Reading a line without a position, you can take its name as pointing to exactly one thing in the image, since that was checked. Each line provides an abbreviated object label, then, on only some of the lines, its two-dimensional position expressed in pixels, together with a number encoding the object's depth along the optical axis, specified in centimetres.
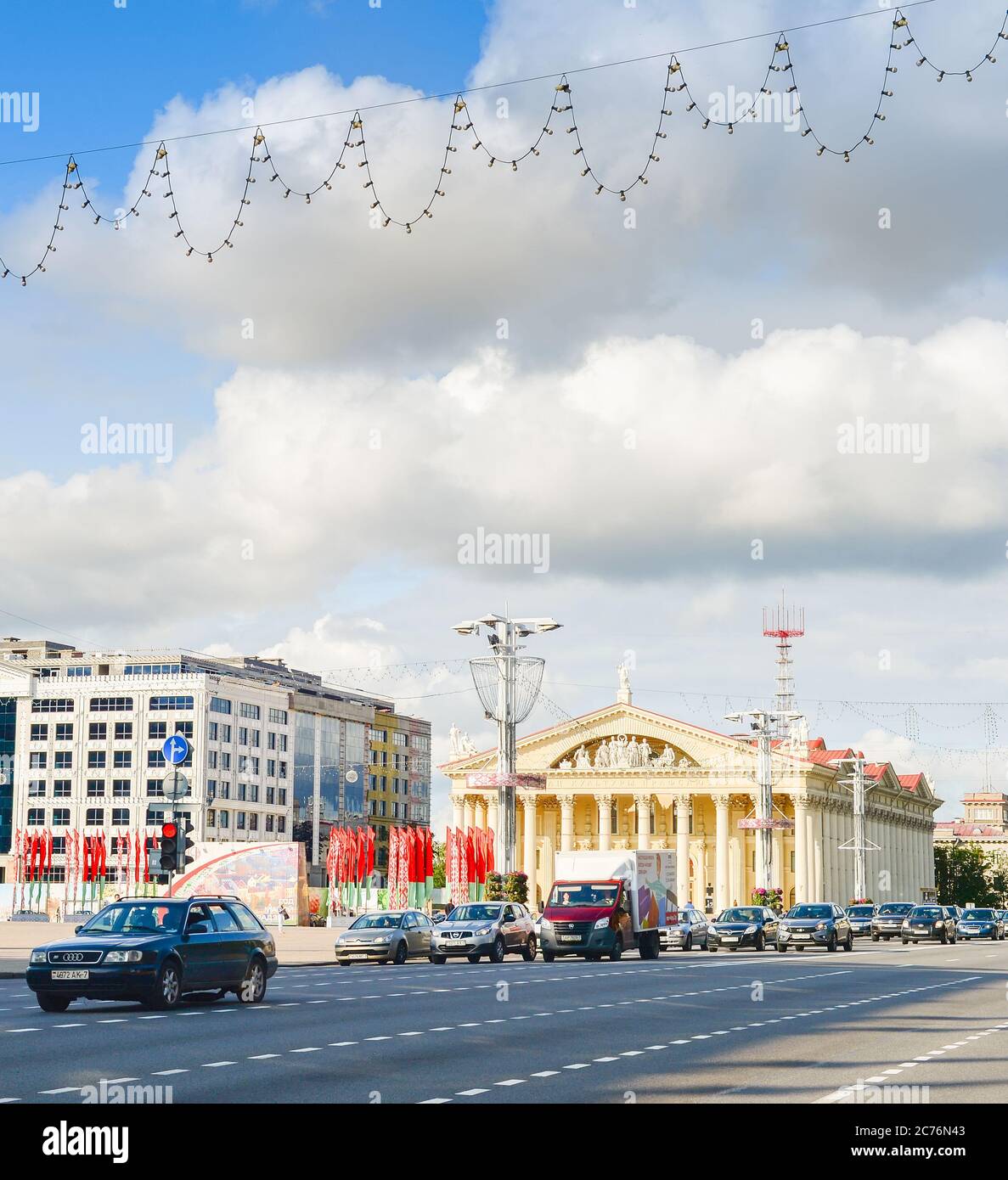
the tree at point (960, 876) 17788
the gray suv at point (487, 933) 4244
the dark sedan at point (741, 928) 5734
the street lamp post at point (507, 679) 5453
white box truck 4388
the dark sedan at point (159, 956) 2220
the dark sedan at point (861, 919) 8050
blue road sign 3400
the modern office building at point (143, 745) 13100
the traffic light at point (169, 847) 3081
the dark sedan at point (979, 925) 7856
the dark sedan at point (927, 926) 7019
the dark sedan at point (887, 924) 7319
